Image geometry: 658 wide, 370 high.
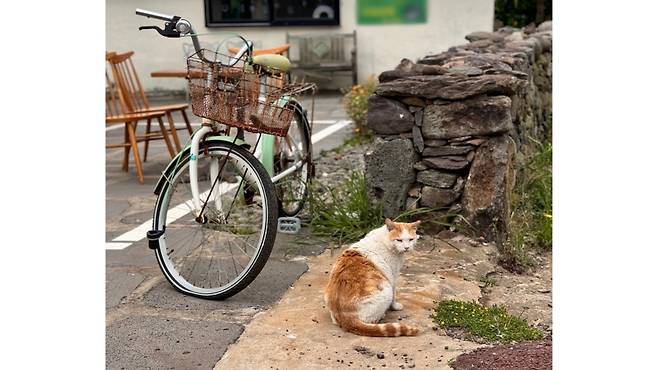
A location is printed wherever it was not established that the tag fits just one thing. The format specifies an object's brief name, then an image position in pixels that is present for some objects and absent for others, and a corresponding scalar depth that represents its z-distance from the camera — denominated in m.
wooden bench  13.69
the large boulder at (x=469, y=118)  4.45
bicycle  3.76
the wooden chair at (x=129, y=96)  6.63
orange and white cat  3.33
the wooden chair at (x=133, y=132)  6.52
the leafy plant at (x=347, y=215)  4.68
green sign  13.64
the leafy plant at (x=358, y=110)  8.77
